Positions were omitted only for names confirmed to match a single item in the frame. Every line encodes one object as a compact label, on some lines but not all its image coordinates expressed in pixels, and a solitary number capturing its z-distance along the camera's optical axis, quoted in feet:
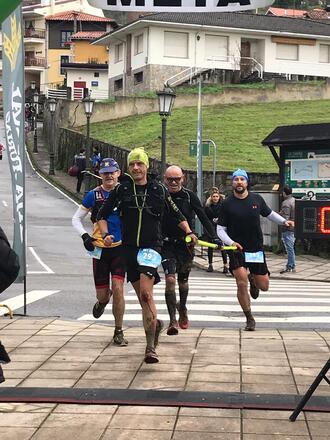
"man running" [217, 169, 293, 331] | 29.37
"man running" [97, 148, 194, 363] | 23.43
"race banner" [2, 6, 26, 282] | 29.40
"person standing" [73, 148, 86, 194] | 117.23
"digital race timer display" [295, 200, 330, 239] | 19.31
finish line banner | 17.63
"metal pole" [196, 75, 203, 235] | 74.05
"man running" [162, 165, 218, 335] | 27.86
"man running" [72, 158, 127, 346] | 26.17
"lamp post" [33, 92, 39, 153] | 167.08
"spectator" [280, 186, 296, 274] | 57.26
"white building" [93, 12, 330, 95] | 176.24
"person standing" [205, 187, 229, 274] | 59.88
